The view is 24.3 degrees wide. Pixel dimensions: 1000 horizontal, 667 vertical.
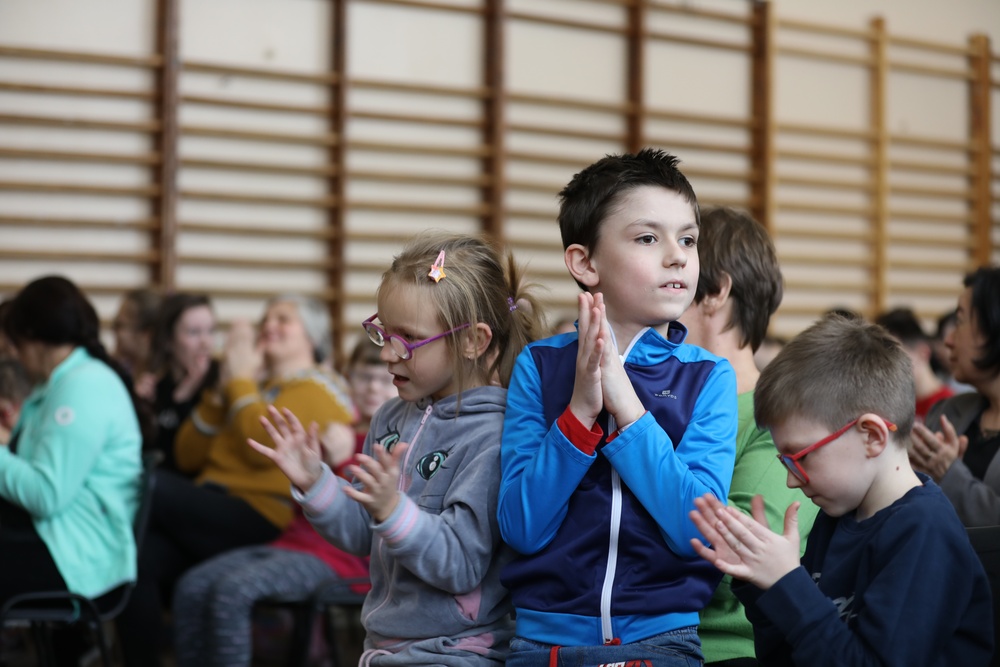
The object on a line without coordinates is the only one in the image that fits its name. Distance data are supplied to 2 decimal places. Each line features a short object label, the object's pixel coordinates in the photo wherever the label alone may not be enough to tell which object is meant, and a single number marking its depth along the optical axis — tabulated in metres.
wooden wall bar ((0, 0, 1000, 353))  8.20
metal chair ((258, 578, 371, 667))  4.25
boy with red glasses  2.79
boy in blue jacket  2.93
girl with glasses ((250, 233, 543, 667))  3.04
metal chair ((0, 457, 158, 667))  4.19
